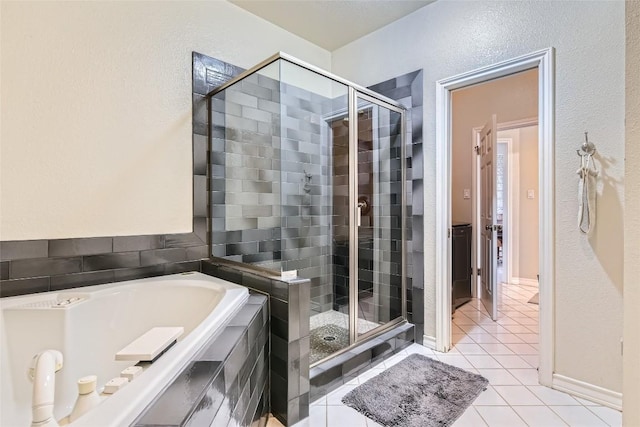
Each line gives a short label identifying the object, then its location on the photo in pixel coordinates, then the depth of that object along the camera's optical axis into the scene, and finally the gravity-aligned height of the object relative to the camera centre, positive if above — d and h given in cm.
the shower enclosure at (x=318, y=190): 221 +16
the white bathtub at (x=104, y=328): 101 -50
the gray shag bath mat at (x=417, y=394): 154 -102
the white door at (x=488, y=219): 292 -11
